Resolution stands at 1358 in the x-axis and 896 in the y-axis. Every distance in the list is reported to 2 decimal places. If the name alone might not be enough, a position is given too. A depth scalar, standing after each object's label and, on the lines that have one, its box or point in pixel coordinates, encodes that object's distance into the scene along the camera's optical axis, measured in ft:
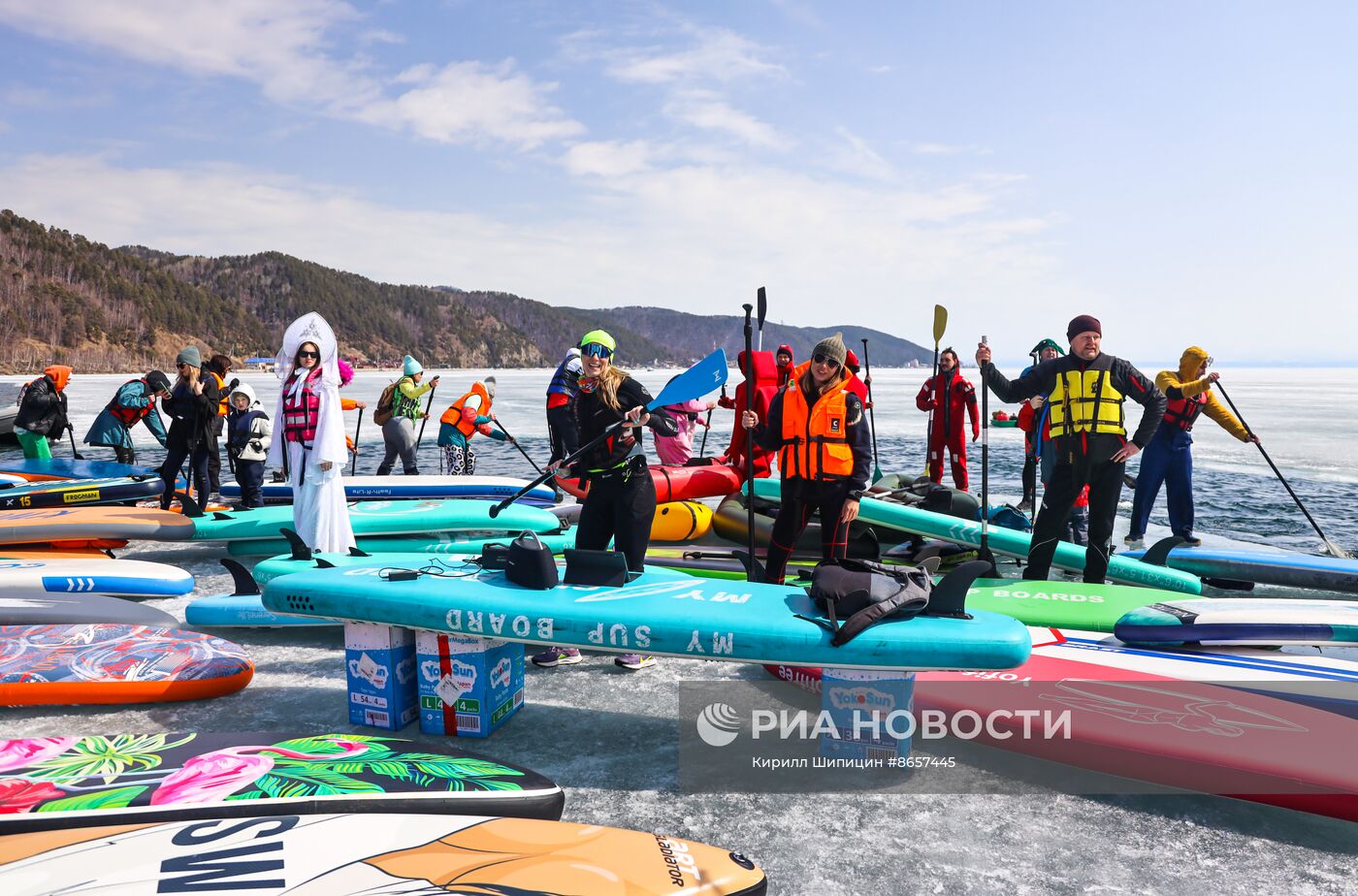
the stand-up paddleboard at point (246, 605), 14.88
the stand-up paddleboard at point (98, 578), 16.72
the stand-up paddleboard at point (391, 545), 22.16
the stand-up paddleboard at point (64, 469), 33.09
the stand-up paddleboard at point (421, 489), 27.91
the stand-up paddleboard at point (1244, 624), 12.12
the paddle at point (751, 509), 14.90
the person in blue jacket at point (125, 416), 35.14
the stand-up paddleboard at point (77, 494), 27.55
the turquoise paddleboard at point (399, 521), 22.39
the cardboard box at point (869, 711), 10.27
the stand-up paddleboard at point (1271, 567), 19.34
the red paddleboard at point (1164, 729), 9.02
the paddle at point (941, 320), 21.13
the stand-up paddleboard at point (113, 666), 11.98
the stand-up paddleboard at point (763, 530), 21.71
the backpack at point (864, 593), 9.51
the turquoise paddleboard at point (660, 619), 9.25
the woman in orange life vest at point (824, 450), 14.03
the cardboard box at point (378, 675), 11.18
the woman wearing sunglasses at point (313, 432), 17.17
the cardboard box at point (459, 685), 10.92
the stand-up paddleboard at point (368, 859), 6.43
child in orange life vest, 30.40
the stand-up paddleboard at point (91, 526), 21.09
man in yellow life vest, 16.10
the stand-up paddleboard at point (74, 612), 14.71
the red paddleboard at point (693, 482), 27.22
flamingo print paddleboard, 7.77
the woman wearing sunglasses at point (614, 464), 13.52
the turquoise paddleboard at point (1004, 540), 18.58
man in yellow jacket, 24.43
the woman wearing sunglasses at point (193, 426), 26.92
